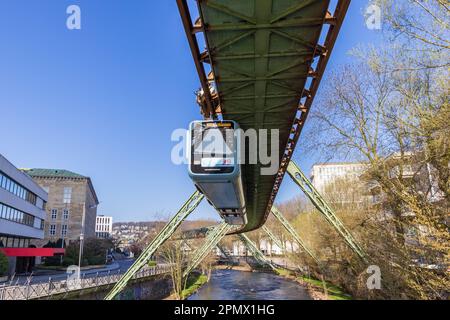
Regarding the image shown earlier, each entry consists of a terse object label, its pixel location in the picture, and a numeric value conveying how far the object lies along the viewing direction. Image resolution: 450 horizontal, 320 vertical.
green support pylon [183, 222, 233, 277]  49.44
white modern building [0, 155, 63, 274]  39.63
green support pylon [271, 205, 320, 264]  43.09
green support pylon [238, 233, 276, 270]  71.44
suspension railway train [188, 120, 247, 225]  10.73
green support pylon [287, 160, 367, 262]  29.32
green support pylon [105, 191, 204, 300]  32.59
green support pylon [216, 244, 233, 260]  82.85
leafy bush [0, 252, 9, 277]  32.66
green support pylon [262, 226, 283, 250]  68.19
